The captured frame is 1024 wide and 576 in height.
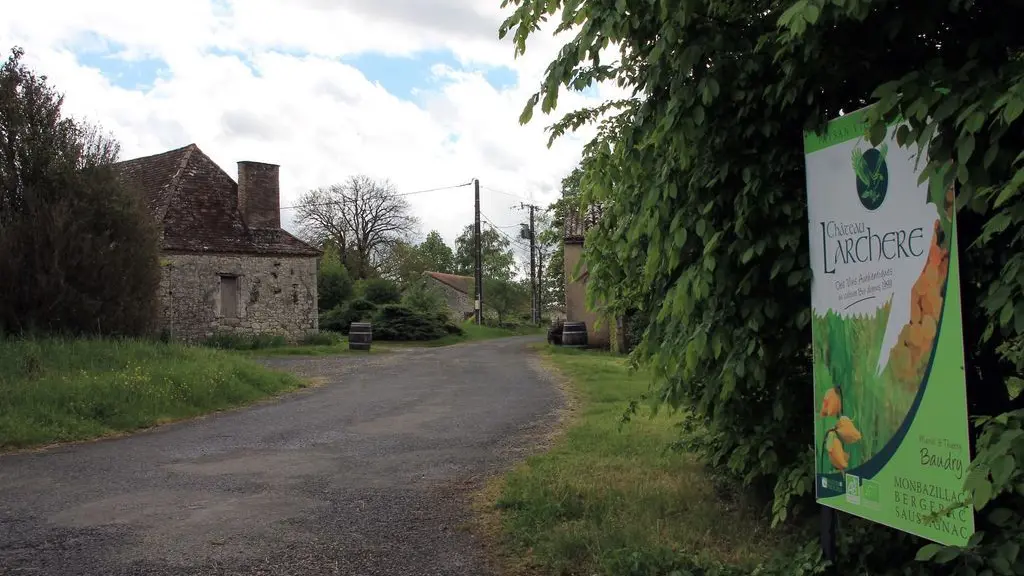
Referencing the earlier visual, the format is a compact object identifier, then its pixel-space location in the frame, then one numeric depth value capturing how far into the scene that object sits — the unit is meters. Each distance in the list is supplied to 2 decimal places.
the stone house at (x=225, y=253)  26.19
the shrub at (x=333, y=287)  40.84
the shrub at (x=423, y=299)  39.90
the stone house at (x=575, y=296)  28.47
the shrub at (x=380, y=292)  39.41
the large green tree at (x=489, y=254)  82.05
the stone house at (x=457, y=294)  79.12
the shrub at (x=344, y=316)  36.41
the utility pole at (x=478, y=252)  42.79
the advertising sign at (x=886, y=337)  2.97
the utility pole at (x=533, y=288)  57.97
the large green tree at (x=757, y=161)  2.95
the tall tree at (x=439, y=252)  100.19
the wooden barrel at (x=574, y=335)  27.62
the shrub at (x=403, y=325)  32.94
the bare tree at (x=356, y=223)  61.53
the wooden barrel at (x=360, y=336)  25.84
